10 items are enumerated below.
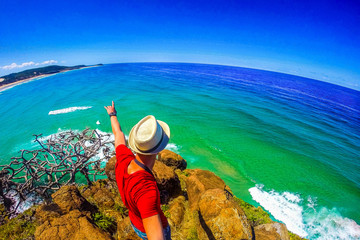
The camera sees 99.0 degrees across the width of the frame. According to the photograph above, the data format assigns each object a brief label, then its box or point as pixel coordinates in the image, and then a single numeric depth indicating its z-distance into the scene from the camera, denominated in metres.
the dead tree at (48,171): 6.82
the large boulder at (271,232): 4.62
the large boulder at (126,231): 3.98
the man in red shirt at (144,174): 1.47
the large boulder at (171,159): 8.66
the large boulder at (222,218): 3.90
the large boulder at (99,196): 5.68
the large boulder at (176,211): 4.99
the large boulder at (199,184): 5.81
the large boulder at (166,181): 5.97
